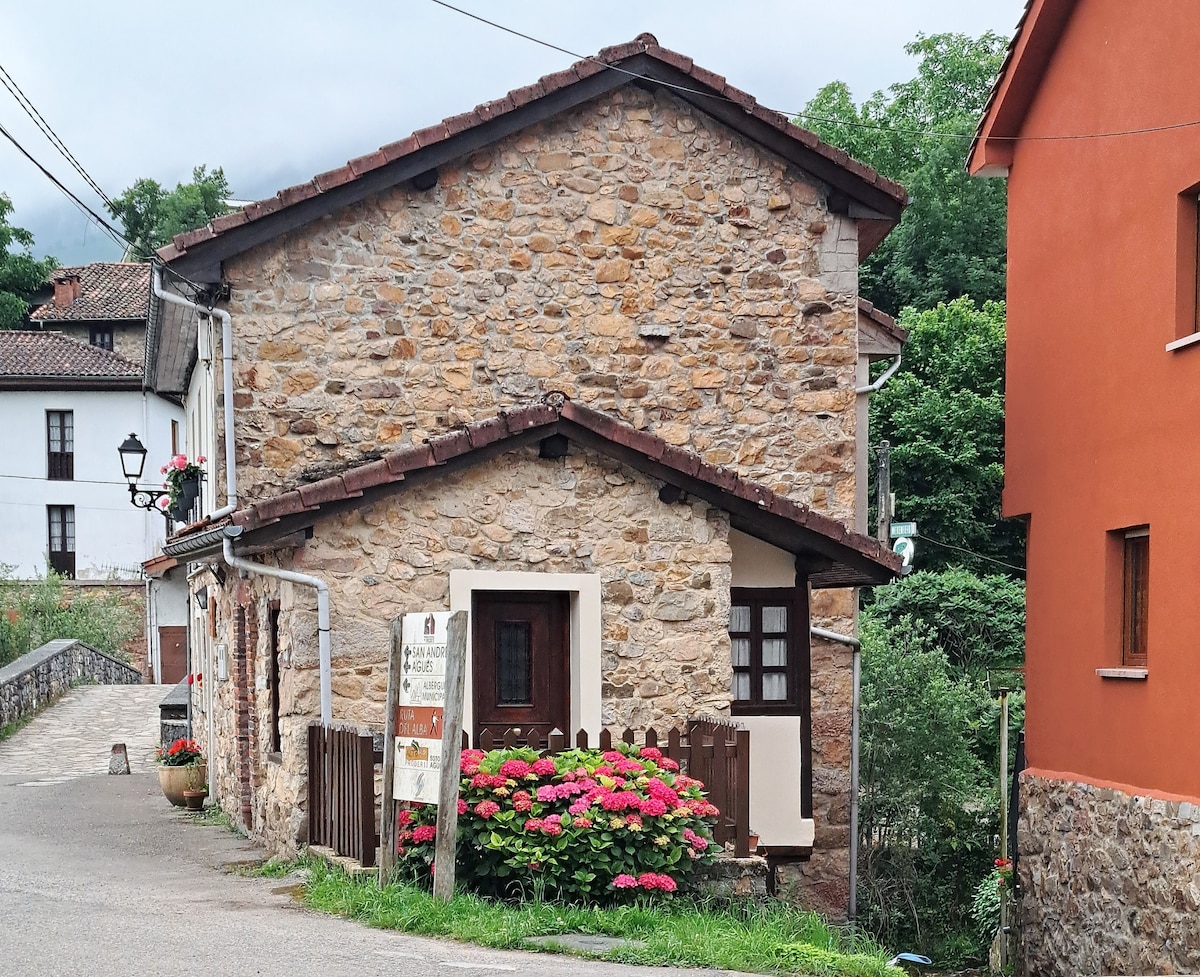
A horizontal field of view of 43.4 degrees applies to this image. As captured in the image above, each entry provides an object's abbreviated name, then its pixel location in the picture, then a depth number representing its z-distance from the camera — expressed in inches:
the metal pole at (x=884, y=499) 746.1
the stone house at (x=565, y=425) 458.6
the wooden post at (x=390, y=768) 370.6
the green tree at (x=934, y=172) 1488.7
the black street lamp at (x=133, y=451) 724.0
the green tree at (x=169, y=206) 2140.7
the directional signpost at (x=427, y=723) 354.6
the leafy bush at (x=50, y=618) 1235.2
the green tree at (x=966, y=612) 1044.5
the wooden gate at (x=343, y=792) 391.9
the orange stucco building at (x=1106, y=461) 434.0
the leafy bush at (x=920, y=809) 669.3
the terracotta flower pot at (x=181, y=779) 637.3
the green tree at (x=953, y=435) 1295.5
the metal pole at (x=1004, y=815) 575.5
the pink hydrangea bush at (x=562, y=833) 364.2
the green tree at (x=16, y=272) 1923.0
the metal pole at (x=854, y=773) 566.6
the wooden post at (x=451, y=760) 352.5
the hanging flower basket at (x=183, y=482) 617.0
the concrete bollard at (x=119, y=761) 801.6
